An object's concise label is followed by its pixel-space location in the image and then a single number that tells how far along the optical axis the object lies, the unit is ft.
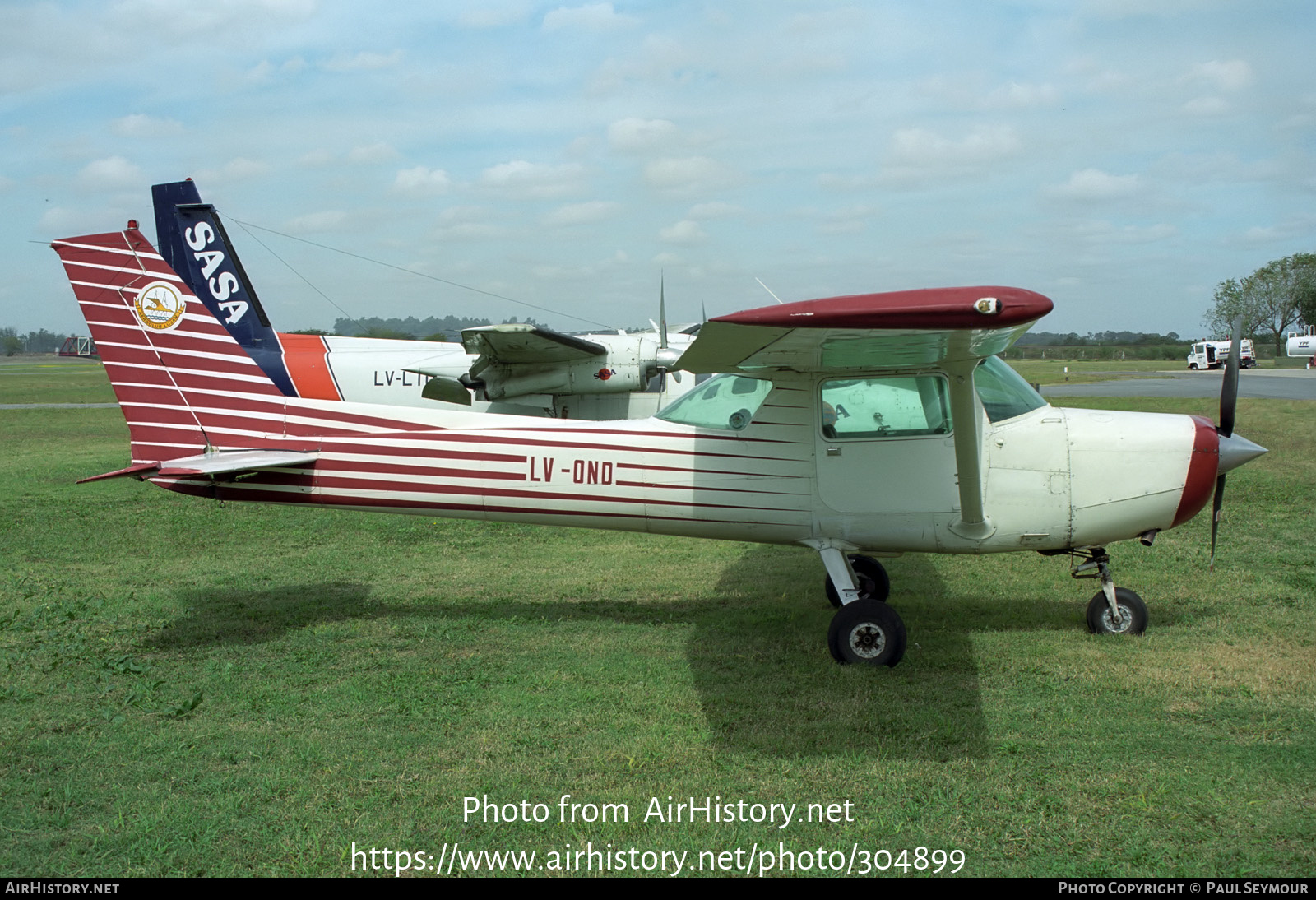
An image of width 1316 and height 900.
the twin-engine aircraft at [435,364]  45.52
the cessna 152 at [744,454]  20.47
